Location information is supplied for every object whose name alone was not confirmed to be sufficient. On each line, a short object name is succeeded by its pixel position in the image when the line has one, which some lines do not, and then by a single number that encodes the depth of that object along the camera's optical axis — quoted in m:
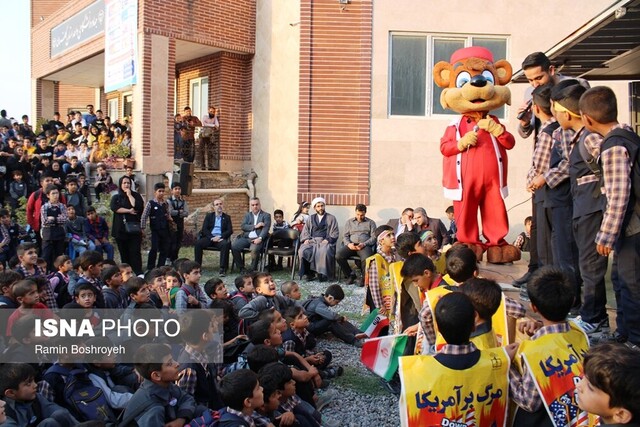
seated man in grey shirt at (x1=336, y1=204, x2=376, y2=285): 10.50
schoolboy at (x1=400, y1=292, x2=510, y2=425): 2.83
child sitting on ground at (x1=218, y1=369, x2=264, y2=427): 3.44
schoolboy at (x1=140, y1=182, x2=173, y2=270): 10.91
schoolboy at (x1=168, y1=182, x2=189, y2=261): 11.46
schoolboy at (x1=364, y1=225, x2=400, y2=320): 6.63
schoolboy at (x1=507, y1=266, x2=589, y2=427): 2.78
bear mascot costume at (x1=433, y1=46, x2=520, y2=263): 6.19
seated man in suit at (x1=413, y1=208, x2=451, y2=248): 9.95
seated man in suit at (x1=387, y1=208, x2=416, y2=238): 9.87
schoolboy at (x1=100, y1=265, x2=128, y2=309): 6.11
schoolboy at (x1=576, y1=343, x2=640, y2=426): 2.09
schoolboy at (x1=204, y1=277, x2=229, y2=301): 6.02
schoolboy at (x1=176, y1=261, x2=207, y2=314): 5.97
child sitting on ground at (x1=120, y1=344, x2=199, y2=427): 3.72
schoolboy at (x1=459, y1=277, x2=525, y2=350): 3.24
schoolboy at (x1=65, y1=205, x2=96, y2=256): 10.31
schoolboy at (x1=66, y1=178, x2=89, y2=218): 11.16
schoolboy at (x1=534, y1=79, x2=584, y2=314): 4.63
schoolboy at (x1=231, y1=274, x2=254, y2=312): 6.38
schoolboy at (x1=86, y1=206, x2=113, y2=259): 10.70
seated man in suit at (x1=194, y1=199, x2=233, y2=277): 11.20
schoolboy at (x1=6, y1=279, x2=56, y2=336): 5.25
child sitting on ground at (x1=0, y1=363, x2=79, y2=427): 3.59
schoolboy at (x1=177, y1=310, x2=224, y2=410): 4.41
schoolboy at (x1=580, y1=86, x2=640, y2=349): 3.61
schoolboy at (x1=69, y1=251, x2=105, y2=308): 6.75
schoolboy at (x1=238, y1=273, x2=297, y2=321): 5.74
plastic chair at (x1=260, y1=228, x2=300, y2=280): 11.03
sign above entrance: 15.45
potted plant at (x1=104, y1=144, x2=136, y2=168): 13.80
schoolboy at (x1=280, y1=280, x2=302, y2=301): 6.68
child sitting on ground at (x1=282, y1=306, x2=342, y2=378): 5.61
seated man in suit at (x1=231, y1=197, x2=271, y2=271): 11.20
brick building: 11.88
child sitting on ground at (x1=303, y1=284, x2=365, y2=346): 6.91
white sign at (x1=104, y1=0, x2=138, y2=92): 13.52
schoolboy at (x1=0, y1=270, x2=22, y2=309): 5.35
